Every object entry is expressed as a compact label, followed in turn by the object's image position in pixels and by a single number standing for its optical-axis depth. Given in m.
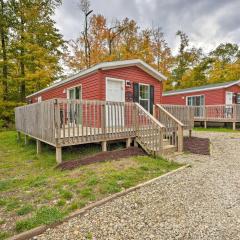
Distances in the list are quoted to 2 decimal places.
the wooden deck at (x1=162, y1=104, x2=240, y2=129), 9.52
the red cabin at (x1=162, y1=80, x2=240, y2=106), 16.33
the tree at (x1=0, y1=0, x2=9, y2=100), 17.12
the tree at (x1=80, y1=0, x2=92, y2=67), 22.12
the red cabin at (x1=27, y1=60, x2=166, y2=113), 8.72
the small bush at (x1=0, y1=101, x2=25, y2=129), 16.59
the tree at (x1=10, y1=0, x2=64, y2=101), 17.02
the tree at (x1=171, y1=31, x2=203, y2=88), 27.89
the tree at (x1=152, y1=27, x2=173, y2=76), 24.95
